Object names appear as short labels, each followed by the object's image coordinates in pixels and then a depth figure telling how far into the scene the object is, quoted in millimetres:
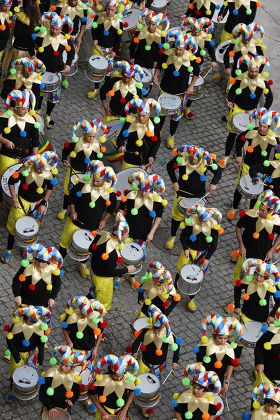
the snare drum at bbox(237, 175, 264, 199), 22547
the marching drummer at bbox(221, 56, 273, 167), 23938
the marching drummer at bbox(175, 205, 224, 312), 21328
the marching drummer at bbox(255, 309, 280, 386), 19969
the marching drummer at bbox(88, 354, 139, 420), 18875
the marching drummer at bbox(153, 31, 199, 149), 23922
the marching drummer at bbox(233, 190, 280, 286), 21500
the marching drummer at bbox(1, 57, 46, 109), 22922
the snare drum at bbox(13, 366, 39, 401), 19203
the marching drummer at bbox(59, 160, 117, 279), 21344
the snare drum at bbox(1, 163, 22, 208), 21453
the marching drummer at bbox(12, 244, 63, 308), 20062
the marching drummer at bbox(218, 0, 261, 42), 25953
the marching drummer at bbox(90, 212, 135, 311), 20531
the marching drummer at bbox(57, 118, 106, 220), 22078
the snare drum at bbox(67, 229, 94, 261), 20984
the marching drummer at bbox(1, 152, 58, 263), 21203
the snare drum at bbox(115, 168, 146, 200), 22083
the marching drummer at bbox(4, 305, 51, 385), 19453
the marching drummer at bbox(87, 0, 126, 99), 24625
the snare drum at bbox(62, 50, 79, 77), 24034
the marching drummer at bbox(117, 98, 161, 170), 22656
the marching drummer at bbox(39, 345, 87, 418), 18828
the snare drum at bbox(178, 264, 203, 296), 21172
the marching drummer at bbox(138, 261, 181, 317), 20219
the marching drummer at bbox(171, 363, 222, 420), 18875
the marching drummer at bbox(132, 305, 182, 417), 19688
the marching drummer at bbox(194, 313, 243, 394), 19672
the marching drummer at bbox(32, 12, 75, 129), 23812
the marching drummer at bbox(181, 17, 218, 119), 24500
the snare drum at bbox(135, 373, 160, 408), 19312
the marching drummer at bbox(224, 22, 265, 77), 24734
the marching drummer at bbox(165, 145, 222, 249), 22172
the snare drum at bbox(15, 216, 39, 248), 20891
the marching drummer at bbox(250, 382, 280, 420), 18828
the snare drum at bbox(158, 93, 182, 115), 23625
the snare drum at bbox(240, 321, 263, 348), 20219
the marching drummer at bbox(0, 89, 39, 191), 22094
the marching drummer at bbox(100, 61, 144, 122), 23297
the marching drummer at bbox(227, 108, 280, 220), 22828
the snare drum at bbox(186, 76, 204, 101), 24516
